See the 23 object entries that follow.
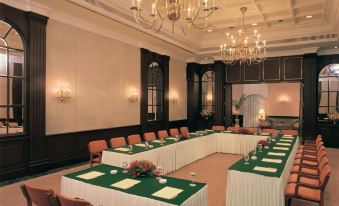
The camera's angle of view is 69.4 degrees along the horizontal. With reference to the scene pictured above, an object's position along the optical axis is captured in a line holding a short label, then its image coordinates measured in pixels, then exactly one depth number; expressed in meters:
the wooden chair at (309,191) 3.45
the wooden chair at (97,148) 5.66
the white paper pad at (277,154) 4.75
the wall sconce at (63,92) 6.18
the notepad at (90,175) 3.36
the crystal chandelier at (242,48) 6.57
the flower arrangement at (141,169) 3.33
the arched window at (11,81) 5.32
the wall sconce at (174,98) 11.01
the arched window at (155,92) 9.86
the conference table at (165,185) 2.81
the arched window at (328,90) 10.15
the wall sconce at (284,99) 14.86
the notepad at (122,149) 5.28
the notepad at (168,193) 2.70
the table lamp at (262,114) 15.23
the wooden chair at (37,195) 2.72
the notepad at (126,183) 3.02
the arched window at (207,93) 12.58
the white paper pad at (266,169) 3.68
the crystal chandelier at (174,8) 3.49
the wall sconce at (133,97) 8.55
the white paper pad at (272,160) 4.25
